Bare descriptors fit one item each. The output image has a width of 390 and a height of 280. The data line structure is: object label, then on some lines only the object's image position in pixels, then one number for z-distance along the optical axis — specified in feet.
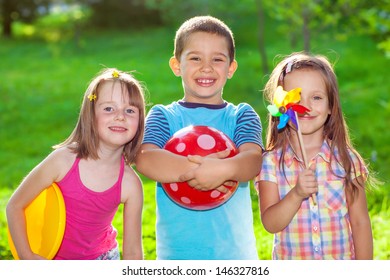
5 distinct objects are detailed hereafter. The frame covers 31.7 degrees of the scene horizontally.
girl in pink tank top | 12.33
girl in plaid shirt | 11.98
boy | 12.47
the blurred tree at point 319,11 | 29.14
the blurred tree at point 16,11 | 74.64
